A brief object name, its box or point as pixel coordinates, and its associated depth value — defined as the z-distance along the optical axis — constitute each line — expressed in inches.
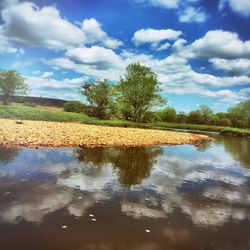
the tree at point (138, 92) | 2287.2
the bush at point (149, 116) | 2461.4
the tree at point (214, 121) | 3543.8
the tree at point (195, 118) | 3567.9
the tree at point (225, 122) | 3403.1
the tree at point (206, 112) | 3667.1
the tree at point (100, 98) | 2159.2
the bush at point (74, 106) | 2381.9
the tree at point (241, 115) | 3341.5
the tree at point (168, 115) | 3664.1
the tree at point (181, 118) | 3636.8
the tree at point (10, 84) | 2212.8
